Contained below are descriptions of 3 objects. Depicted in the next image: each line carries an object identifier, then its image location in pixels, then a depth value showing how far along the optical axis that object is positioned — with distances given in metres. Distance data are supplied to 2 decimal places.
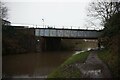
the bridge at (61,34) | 22.69
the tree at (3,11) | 16.80
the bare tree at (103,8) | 15.41
